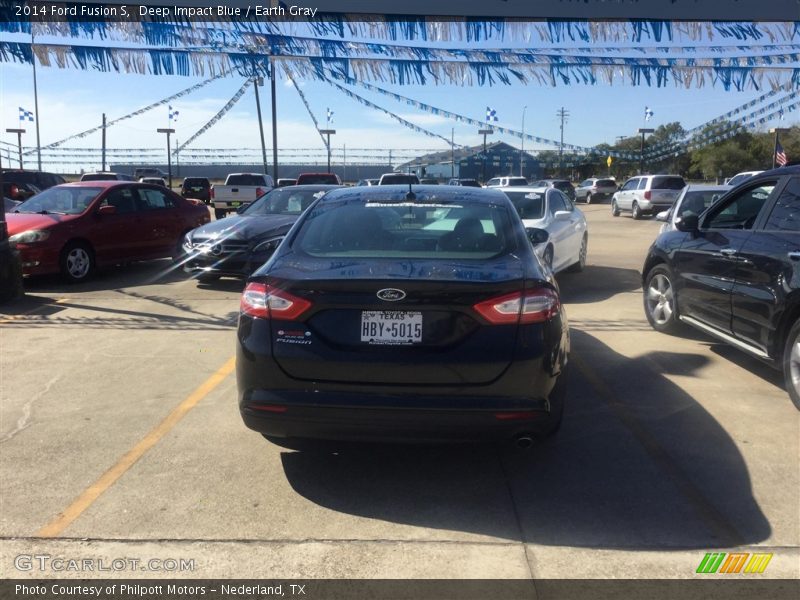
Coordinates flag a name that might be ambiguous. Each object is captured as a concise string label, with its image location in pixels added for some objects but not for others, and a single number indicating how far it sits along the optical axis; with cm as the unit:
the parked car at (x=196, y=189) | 3597
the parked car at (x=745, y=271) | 523
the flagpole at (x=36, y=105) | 4074
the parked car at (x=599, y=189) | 4881
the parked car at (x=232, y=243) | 1050
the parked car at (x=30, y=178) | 2361
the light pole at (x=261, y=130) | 3491
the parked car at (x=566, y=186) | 4072
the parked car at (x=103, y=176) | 3010
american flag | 2952
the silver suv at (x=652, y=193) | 2872
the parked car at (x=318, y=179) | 2616
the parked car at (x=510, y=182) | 3698
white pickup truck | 2433
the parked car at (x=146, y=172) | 4720
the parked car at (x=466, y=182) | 3258
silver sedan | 1029
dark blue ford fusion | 361
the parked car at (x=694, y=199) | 1094
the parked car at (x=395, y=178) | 2544
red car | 1070
